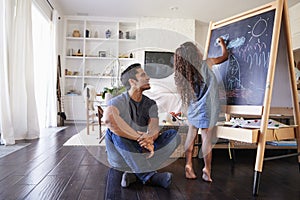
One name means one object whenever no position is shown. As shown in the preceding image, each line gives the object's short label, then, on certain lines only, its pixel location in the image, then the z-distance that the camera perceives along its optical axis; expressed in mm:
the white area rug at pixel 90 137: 1829
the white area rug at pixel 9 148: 2151
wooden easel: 1405
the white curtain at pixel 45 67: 4121
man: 1353
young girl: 1576
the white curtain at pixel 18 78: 2564
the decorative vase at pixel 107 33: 5396
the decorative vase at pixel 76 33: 5387
